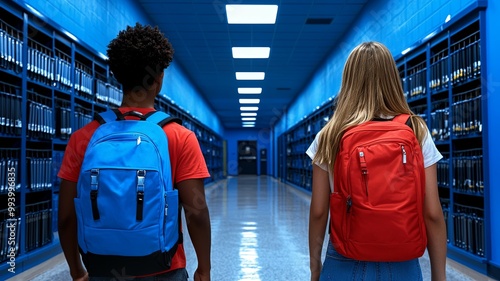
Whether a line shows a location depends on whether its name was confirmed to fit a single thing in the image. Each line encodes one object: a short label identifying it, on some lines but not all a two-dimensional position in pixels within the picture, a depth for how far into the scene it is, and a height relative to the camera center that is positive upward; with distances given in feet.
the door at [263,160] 95.25 -0.96
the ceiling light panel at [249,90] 47.87 +6.77
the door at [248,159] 94.84 -0.63
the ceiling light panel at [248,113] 69.70 +6.33
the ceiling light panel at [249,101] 56.08 +6.63
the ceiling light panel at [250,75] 39.78 +6.96
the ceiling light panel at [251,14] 23.54 +7.39
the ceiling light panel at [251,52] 31.53 +7.14
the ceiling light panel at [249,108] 62.64 +6.48
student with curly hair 3.60 +0.01
